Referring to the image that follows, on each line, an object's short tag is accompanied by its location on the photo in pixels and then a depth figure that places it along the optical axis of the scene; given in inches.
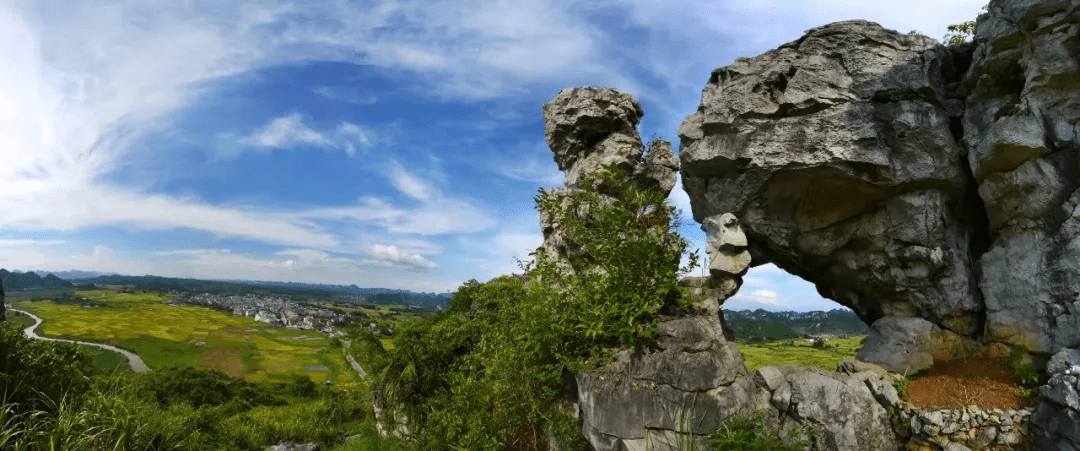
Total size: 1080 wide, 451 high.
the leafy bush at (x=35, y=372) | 380.8
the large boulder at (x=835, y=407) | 413.7
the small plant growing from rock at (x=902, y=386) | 465.0
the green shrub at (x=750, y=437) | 371.2
